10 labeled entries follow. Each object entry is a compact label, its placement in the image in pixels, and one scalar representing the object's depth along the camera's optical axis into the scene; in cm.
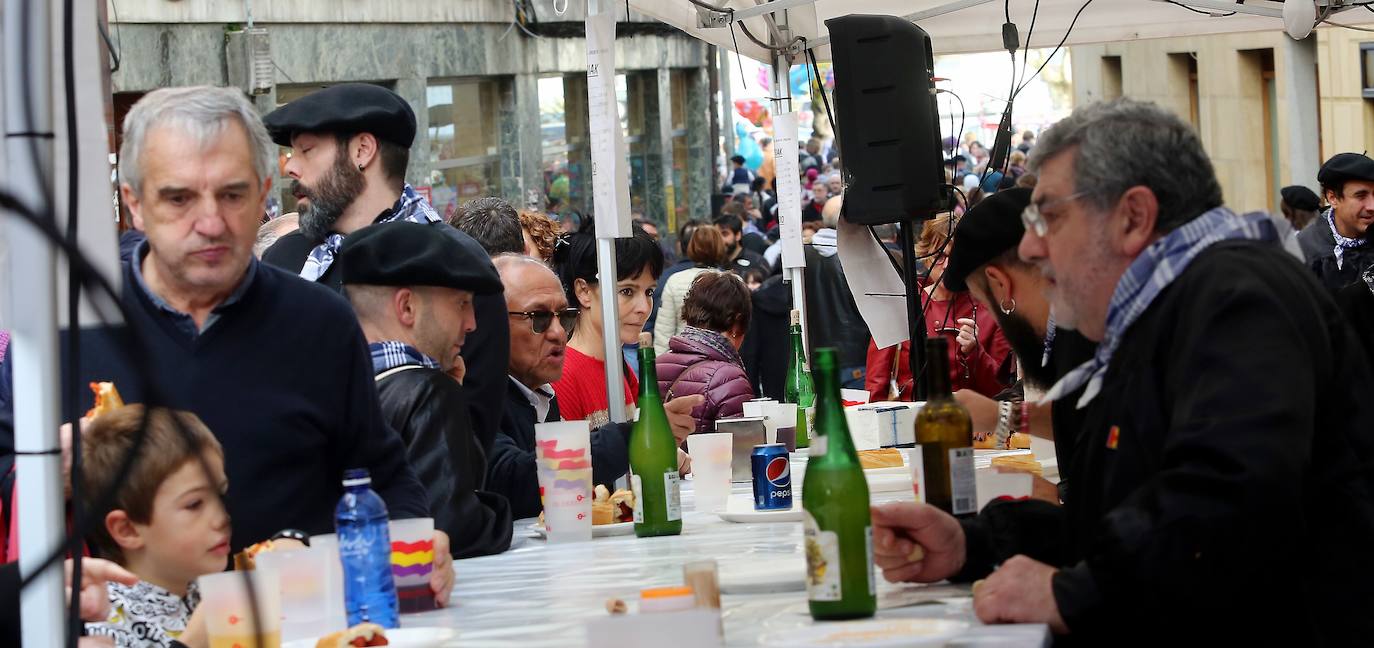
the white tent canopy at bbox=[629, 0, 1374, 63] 797
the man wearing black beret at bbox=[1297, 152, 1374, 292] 877
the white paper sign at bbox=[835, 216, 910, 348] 679
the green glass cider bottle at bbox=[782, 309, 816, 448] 598
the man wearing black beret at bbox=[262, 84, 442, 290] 462
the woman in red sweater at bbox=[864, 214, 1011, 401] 714
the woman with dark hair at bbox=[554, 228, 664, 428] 550
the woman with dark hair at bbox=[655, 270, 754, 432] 606
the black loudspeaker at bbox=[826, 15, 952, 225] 623
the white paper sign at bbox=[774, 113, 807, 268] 729
